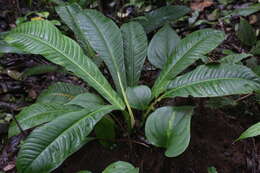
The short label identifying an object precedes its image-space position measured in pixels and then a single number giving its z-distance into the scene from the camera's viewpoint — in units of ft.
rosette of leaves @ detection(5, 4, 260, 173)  5.10
